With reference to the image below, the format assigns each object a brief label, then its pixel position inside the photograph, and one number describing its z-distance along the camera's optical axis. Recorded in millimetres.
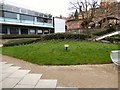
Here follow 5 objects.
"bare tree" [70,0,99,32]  13447
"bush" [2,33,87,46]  8655
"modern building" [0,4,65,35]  15186
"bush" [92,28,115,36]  14642
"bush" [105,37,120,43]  9853
